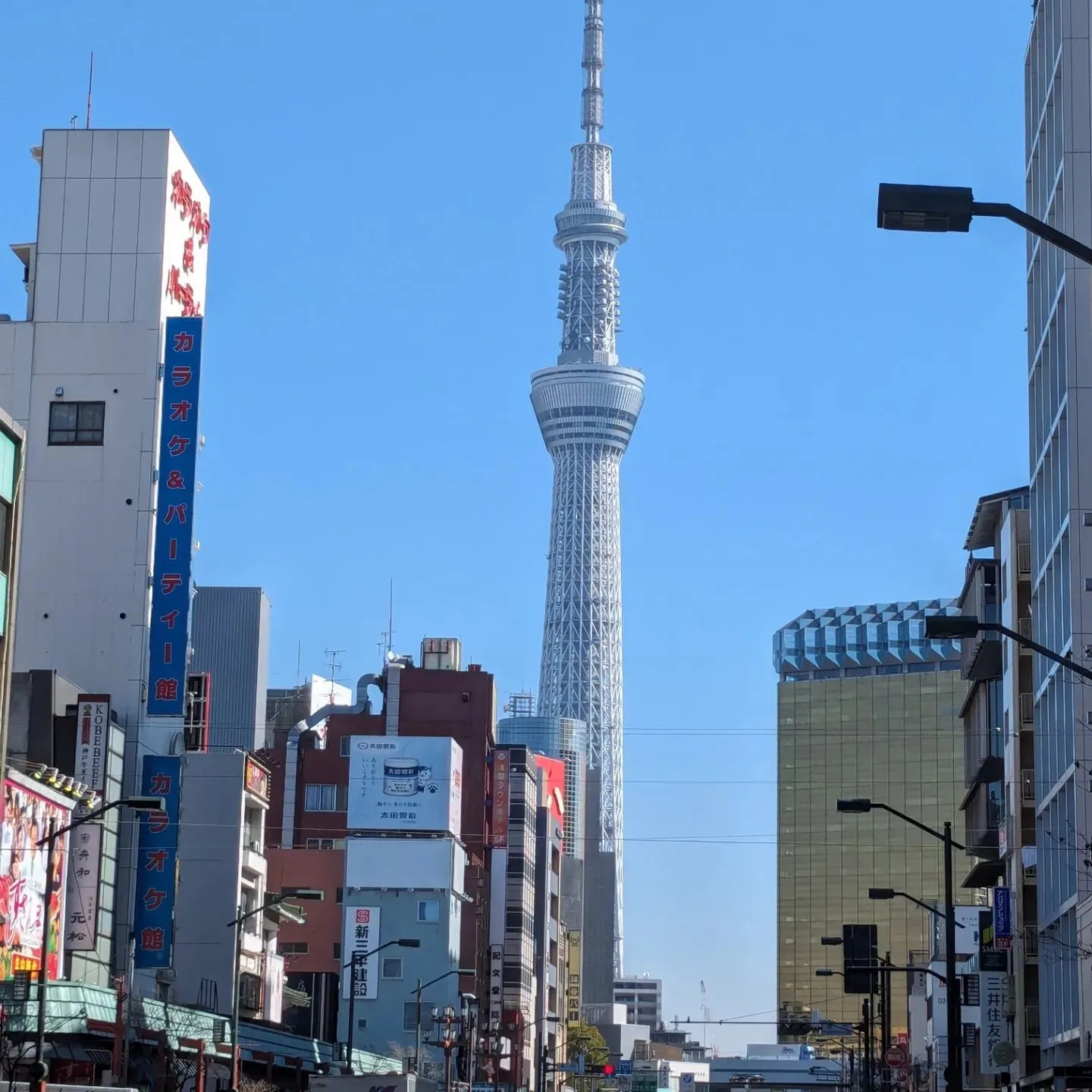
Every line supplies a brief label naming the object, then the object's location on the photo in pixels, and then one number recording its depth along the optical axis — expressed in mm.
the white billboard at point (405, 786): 146750
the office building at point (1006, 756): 70750
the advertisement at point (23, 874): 66875
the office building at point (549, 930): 180375
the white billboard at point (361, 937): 140125
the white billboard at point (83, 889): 79688
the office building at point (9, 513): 36531
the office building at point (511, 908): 161250
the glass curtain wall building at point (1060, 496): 57406
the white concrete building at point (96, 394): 91688
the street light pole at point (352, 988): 79062
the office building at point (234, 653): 168875
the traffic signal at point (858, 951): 76938
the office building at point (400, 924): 141625
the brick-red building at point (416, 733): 157250
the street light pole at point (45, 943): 39309
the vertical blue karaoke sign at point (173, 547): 90438
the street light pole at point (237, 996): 56125
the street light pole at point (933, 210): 18109
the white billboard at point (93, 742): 84812
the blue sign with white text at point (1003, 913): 71625
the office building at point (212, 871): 101438
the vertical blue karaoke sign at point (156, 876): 87062
